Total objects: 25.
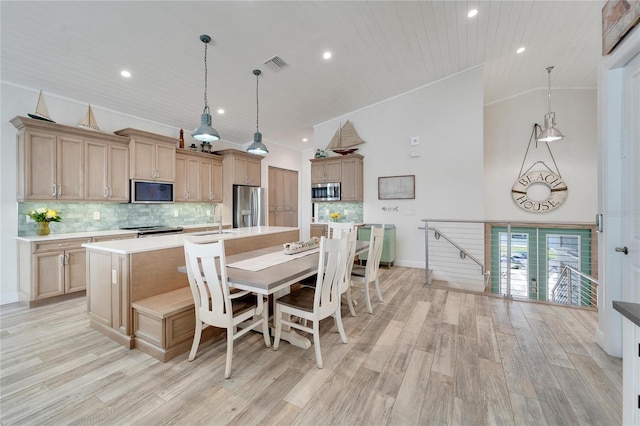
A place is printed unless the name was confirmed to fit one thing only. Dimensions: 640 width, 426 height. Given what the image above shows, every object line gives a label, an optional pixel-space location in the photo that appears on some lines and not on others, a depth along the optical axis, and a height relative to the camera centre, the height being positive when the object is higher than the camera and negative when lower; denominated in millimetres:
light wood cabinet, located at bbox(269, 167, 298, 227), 7078 +461
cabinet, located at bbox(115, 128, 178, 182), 4086 +987
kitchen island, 2064 -760
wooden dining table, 1691 -453
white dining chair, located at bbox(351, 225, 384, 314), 2883 -642
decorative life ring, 5508 +468
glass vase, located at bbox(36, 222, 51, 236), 3316 -204
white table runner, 2083 -434
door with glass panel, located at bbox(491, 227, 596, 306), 5195 -1097
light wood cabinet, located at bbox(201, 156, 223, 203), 5285 +707
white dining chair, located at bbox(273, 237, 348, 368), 1951 -762
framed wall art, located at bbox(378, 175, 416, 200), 5113 +521
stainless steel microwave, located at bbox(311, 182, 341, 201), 5642 +480
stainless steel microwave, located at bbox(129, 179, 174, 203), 4121 +363
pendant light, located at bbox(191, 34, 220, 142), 2729 +891
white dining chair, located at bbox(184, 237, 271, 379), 1774 -623
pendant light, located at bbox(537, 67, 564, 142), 4391 +1402
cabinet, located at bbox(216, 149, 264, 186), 5578 +1049
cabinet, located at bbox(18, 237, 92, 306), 3086 -703
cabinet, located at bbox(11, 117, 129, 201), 3174 +702
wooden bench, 2014 -936
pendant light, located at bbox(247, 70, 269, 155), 3428 +890
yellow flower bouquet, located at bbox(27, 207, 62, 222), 3254 -21
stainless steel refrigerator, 5684 +169
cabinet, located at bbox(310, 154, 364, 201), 5516 +876
